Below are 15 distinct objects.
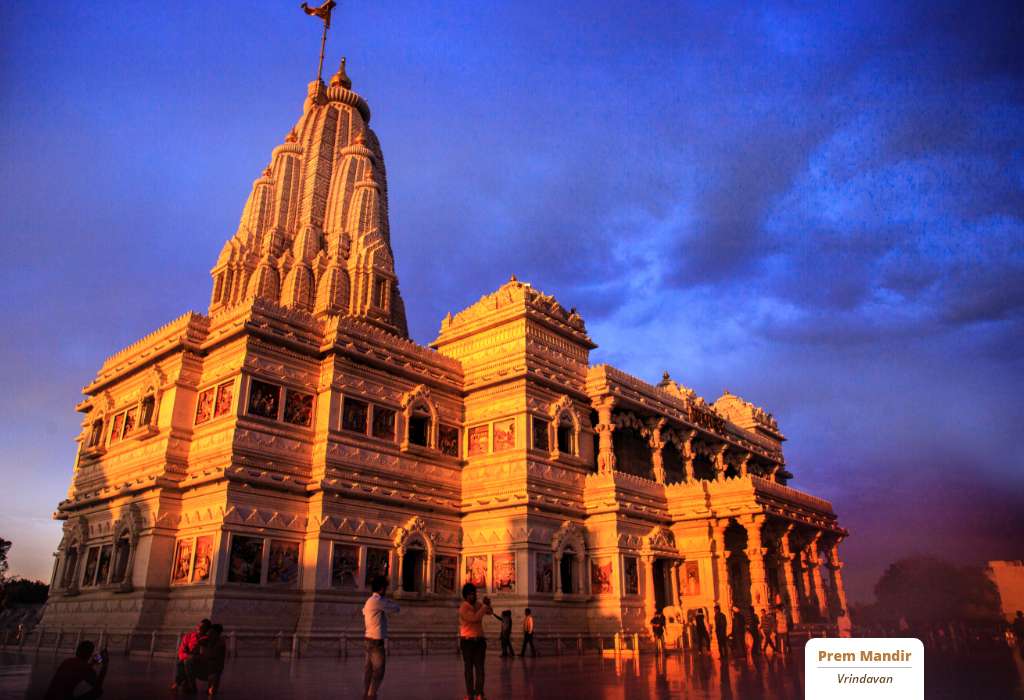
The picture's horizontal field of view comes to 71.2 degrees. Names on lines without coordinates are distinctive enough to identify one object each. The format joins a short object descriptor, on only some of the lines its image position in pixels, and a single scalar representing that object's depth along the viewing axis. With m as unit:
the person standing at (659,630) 25.69
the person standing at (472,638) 10.93
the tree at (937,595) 40.81
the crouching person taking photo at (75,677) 8.88
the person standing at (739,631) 26.67
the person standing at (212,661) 12.43
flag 58.31
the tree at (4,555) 68.88
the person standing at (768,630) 24.91
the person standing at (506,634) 23.50
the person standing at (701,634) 28.08
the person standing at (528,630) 24.49
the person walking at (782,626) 30.70
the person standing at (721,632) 24.50
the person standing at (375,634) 11.38
